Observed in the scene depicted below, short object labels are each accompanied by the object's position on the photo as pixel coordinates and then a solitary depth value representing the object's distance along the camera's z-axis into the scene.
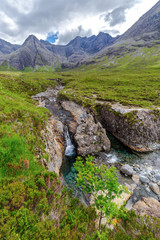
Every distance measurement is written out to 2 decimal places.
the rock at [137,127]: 23.59
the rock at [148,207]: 10.95
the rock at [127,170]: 16.88
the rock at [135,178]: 15.78
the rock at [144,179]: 15.68
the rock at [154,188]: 14.23
